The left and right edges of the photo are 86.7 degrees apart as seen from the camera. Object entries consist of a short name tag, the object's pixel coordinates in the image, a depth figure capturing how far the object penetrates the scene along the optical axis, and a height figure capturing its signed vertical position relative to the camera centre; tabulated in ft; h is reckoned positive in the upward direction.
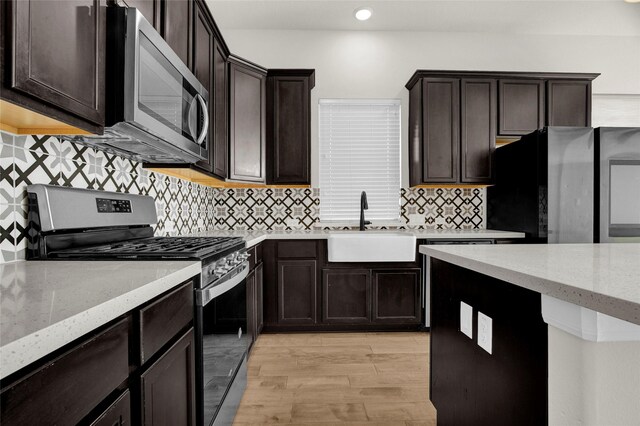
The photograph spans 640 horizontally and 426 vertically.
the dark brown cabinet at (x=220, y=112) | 7.77 +2.42
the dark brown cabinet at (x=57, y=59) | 2.59 +1.35
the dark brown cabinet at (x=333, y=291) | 9.46 -2.21
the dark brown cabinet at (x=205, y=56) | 6.63 +3.24
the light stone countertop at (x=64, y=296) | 1.57 -0.56
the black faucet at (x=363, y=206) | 10.52 +0.21
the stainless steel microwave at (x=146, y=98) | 3.84 +1.52
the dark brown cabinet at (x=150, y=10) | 4.43 +2.83
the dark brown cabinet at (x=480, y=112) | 10.23 +3.05
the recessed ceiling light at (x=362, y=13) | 10.11 +6.05
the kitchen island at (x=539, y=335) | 2.22 -1.02
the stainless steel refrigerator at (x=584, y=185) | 8.68 +0.72
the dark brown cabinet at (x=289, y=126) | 10.11 +2.59
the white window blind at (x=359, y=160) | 11.53 +1.80
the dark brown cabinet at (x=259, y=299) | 8.57 -2.25
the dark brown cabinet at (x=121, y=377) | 1.63 -1.04
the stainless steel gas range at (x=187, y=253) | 3.97 -0.49
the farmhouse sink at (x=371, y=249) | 9.32 -1.00
